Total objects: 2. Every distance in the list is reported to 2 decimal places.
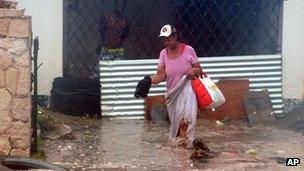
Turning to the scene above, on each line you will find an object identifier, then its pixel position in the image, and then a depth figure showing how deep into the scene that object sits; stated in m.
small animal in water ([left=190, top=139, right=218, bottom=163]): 10.82
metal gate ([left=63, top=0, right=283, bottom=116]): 15.91
